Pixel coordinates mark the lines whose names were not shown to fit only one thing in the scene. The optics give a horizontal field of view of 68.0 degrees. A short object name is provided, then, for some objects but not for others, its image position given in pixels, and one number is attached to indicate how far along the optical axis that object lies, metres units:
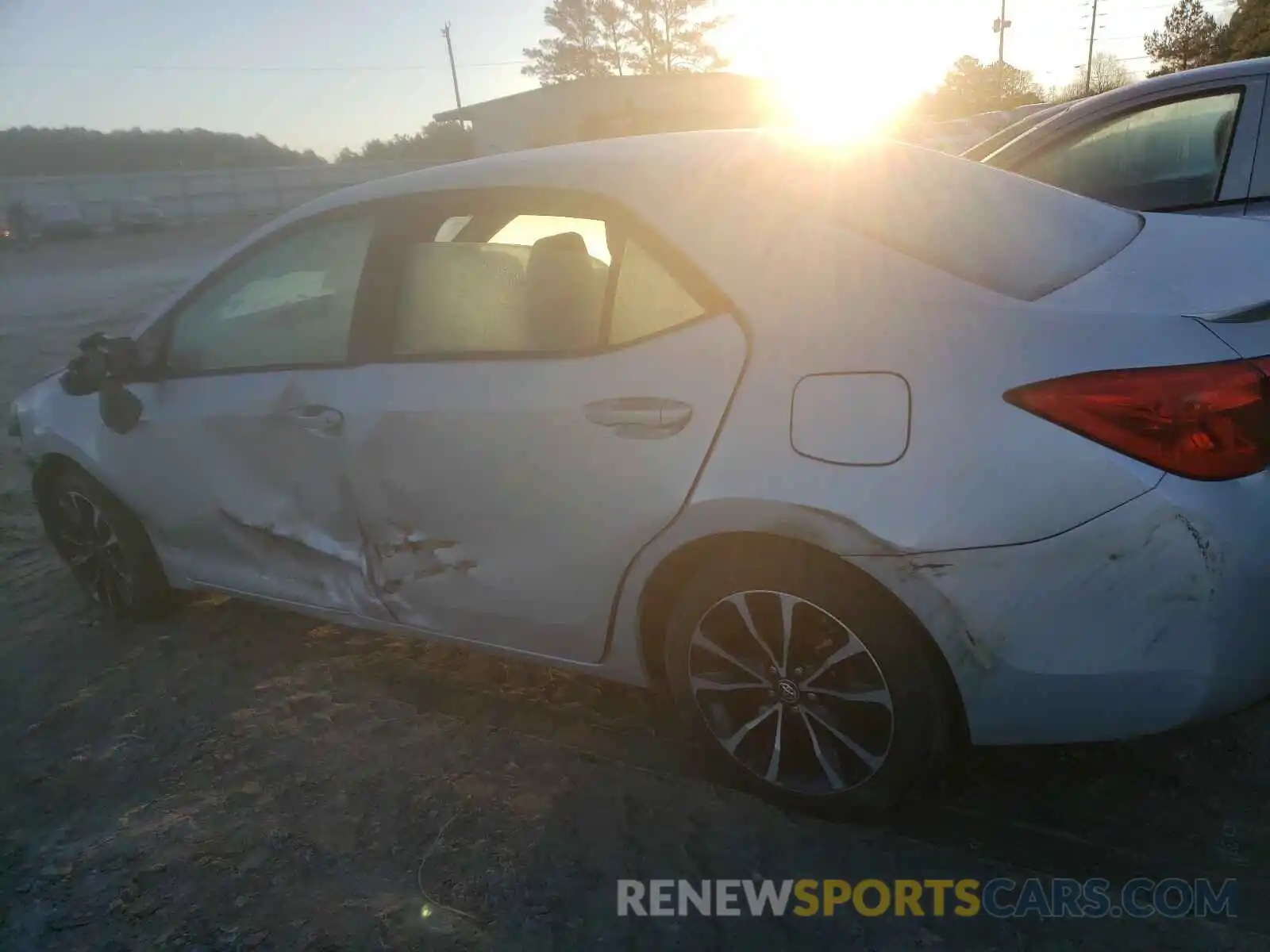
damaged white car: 1.79
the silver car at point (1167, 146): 3.94
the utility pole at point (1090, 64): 53.31
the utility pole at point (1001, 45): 48.03
